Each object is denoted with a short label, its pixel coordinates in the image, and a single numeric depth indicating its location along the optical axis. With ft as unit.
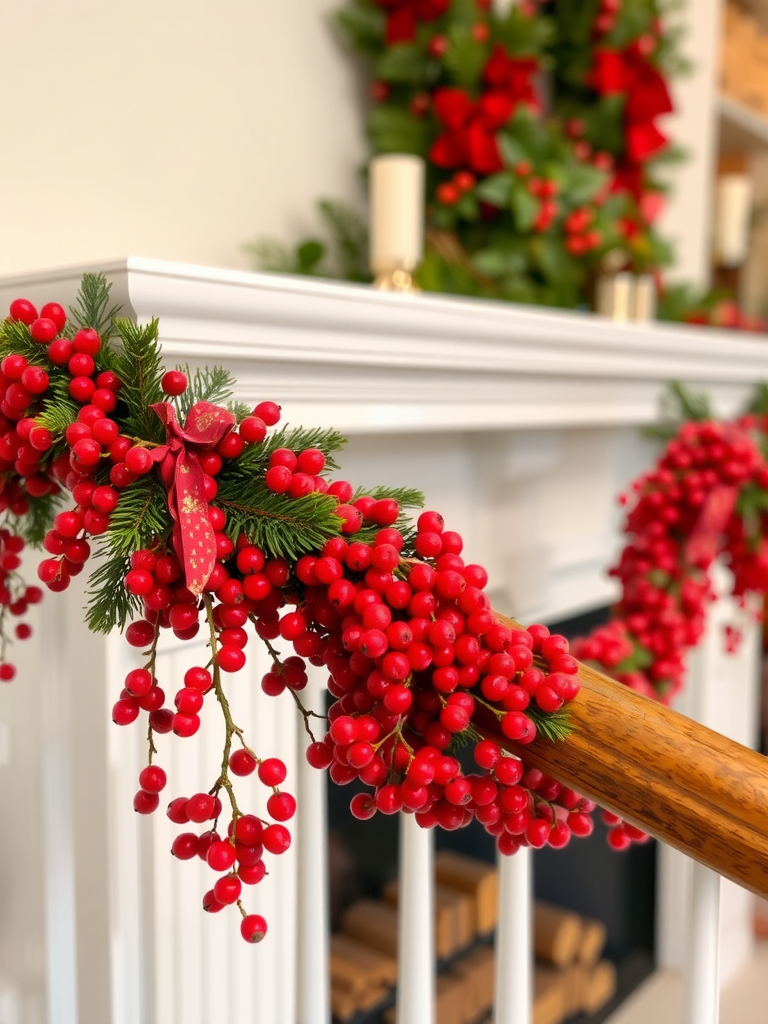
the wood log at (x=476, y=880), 5.10
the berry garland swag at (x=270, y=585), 1.51
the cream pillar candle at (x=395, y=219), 3.52
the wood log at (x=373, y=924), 4.46
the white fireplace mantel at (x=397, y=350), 2.14
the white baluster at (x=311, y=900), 2.32
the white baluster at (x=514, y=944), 2.12
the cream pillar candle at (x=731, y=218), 6.49
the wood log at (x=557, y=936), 5.49
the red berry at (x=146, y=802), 1.58
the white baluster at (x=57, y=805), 2.75
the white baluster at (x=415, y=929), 2.21
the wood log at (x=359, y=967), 4.42
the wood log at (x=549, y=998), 5.25
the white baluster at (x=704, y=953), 1.69
